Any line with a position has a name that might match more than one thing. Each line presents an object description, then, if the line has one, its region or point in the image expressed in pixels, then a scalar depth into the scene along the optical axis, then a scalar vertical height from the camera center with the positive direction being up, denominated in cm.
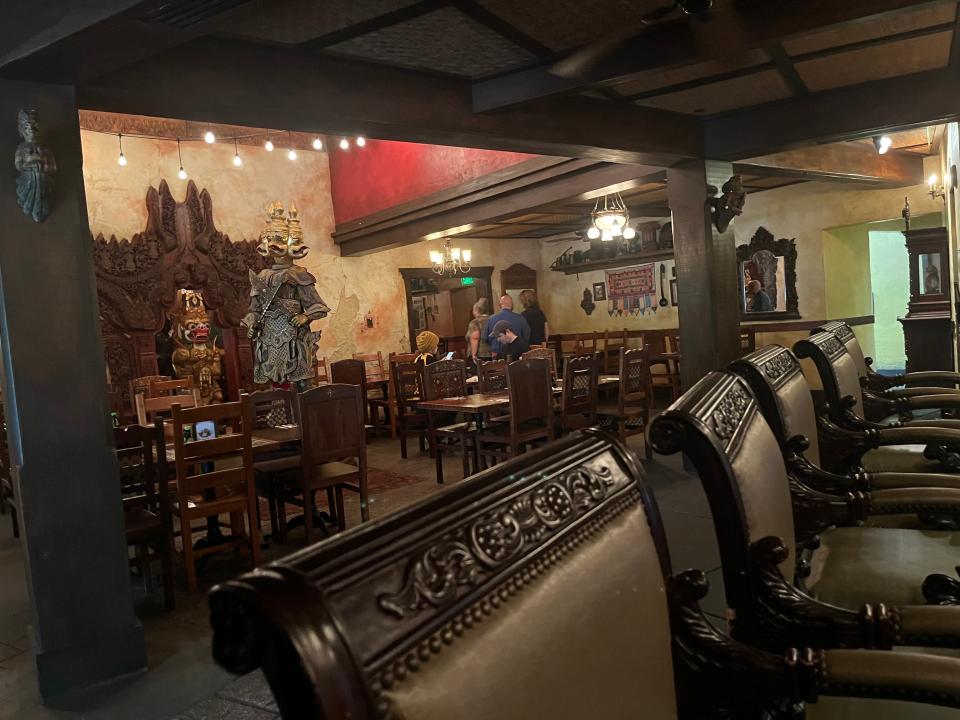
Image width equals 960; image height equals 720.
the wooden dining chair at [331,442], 391 -59
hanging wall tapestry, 1141 +37
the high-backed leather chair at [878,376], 321 -40
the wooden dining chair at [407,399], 668 -67
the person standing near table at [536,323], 1096 -4
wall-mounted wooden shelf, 1100 +87
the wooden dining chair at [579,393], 525 -57
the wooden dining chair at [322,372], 918 -44
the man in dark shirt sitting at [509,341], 759 -20
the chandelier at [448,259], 1007 +101
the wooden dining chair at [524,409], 489 -62
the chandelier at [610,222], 748 +100
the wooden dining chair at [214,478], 335 -63
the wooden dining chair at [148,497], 328 -68
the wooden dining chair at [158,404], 509 -38
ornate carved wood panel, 809 +91
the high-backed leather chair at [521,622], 50 -26
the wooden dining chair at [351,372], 791 -40
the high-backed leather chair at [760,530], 110 -43
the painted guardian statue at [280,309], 564 +28
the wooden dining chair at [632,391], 562 -65
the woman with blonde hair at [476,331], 891 -6
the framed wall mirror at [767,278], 934 +32
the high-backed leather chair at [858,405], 221 -44
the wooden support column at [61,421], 243 -21
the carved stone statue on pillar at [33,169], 236 +66
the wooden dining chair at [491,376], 602 -44
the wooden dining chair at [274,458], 392 -66
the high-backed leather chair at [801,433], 173 -36
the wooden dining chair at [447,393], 536 -54
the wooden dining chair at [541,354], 716 -34
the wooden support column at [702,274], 502 +23
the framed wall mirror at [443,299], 1113 +54
